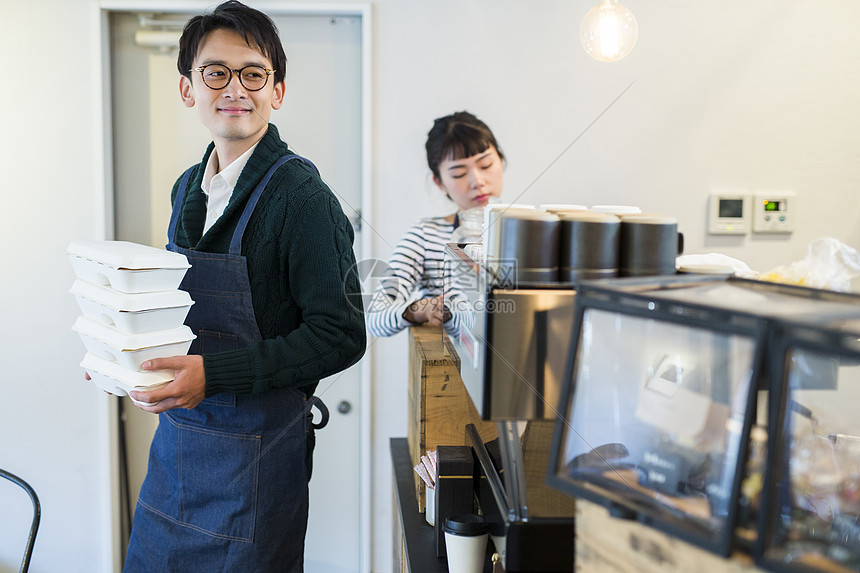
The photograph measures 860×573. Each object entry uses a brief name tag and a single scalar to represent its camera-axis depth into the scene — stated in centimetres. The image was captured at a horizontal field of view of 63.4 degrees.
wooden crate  135
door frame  222
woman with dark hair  195
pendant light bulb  193
